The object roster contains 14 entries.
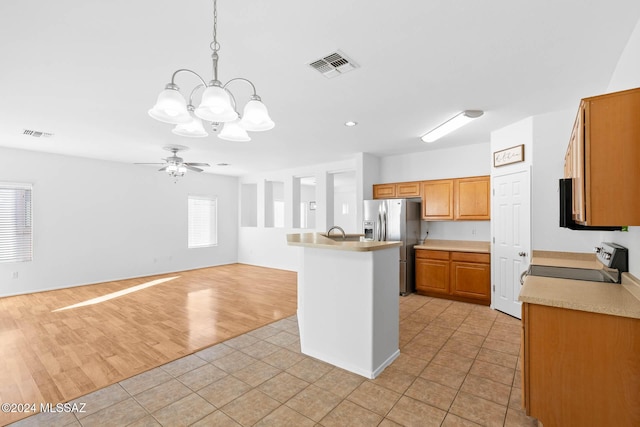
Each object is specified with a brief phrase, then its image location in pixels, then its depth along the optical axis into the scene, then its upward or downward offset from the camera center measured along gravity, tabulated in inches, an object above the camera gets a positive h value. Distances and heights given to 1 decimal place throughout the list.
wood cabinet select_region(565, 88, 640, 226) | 60.8 +11.9
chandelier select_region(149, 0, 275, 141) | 61.6 +24.1
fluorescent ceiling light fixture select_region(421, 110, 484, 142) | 139.8 +48.0
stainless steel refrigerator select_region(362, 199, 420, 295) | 203.6 -8.5
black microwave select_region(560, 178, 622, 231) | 83.6 +2.4
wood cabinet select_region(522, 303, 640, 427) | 63.2 -35.9
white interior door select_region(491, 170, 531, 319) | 150.5 -12.6
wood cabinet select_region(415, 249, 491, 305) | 177.8 -39.9
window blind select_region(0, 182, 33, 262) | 207.5 -5.7
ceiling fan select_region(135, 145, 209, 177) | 204.9 +37.2
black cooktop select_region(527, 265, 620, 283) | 89.7 -20.4
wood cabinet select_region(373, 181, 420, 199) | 216.7 +19.1
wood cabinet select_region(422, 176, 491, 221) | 187.5 +10.6
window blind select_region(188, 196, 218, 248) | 319.3 -7.2
